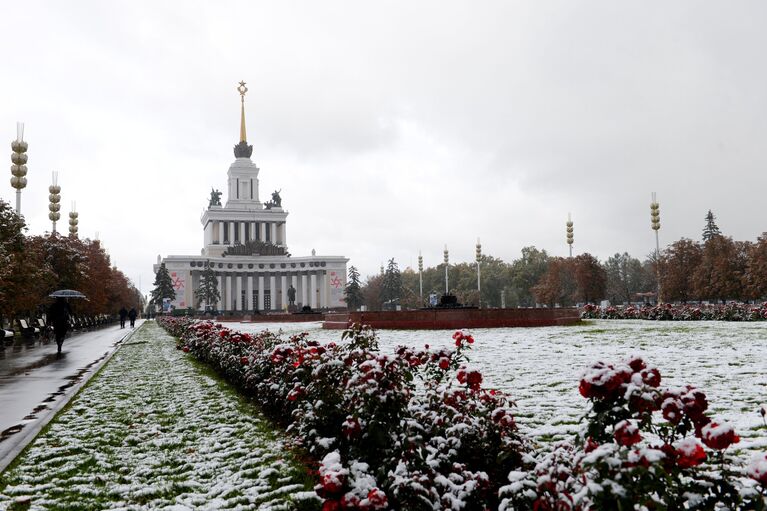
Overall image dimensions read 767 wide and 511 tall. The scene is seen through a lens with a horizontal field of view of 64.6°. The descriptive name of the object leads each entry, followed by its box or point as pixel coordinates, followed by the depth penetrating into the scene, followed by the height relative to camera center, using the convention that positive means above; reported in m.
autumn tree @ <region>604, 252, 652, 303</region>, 94.55 +4.57
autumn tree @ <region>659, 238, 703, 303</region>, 55.31 +2.89
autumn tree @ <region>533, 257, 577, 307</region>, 68.19 +2.41
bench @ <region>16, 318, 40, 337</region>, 31.17 -0.30
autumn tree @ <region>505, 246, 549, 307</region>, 96.75 +5.15
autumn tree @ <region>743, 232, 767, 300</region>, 45.21 +2.08
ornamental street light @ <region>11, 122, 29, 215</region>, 27.16 +7.18
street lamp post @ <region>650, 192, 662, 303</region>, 40.22 +5.82
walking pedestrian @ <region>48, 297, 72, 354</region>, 18.80 +0.06
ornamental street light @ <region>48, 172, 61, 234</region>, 36.22 +7.31
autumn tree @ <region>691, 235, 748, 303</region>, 49.78 +2.53
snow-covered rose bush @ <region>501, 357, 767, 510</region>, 2.49 -0.68
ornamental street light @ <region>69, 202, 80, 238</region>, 49.51 +8.25
